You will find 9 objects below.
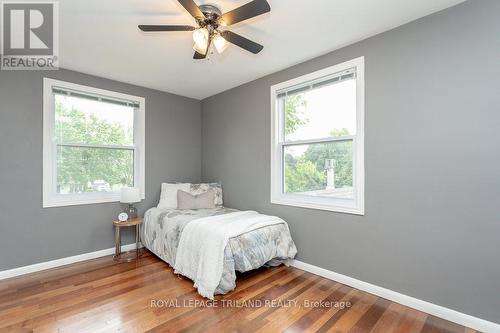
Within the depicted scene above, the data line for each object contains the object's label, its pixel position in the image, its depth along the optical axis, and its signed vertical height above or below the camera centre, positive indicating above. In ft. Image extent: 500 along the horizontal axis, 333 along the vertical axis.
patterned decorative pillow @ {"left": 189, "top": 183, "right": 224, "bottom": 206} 12.51 -1.16
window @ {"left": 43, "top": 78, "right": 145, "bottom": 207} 9.84 +1.07
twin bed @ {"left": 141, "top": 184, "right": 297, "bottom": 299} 7.54 -2.73
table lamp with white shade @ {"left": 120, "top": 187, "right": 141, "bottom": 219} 10.56 -1.22
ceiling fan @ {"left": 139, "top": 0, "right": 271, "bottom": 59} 5.25 +3.50
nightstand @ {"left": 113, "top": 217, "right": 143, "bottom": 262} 10.37 -3.23
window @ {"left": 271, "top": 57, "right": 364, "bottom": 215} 8.23 +1.05
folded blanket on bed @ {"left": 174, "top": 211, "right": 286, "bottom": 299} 7.45 -2.58
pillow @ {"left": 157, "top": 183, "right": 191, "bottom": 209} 11.93 -1.35
